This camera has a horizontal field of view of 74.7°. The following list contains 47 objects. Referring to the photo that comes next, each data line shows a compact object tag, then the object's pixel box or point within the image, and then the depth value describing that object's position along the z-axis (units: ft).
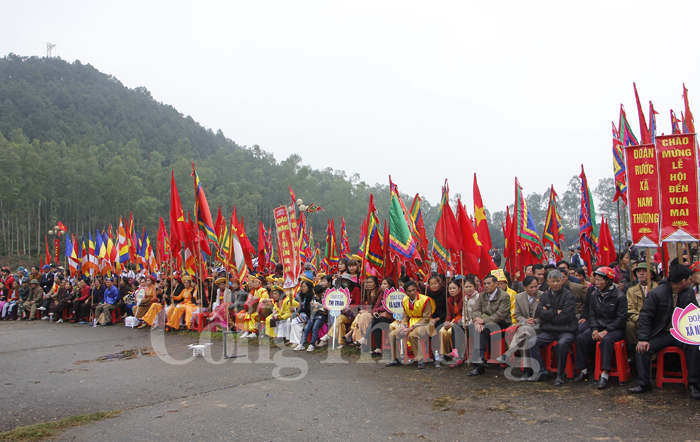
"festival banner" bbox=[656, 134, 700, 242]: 20.26
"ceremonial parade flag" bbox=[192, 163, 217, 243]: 35.24
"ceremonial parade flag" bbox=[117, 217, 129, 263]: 54.13
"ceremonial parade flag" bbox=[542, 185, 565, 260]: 39.74
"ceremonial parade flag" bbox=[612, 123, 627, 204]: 30.55
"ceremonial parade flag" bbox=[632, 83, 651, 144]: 24.23
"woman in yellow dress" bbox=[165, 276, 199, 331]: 41.24
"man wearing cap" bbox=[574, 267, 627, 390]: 19.82
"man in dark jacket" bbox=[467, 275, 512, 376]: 23.70
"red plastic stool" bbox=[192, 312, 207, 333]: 39.83
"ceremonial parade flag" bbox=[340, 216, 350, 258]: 67.10
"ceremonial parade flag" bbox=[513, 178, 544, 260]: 35.63
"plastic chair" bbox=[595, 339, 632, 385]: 19.52
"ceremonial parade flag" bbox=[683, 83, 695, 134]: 25.57
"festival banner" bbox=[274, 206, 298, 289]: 33.27
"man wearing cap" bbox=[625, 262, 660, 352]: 20.18
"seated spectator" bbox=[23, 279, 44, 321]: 54.98
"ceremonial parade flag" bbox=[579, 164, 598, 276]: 36.82
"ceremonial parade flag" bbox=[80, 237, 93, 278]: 55.74
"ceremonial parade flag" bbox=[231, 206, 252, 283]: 41.25
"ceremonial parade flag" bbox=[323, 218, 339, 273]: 59.21
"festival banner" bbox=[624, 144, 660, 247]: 21.13
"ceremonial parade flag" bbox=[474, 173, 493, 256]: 29.53
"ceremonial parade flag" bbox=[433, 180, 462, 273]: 26.99
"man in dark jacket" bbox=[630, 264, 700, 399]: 18.47
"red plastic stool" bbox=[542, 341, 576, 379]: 21.70
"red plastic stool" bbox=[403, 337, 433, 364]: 25.58
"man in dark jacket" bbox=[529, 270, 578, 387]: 21.11
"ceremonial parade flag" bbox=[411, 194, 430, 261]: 36.14
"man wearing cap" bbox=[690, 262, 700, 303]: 20.44
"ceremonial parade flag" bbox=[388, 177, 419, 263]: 29.53
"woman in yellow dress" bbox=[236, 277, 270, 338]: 37.11
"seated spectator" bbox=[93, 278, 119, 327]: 48.21
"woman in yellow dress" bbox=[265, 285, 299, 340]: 33.76
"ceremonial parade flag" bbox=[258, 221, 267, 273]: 64.90
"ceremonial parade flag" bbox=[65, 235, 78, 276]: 60.90
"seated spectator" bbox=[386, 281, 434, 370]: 25.80
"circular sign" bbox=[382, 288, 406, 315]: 27.89
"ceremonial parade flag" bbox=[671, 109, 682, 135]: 30.33
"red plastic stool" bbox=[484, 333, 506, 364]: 24.04
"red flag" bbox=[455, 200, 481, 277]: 27.07
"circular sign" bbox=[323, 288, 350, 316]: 30.55
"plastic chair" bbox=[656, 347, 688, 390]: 18.40
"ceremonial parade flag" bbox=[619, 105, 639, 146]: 30.86
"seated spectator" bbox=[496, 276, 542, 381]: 22.17
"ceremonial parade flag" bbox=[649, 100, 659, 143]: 28.35
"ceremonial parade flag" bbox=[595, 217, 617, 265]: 41.29
